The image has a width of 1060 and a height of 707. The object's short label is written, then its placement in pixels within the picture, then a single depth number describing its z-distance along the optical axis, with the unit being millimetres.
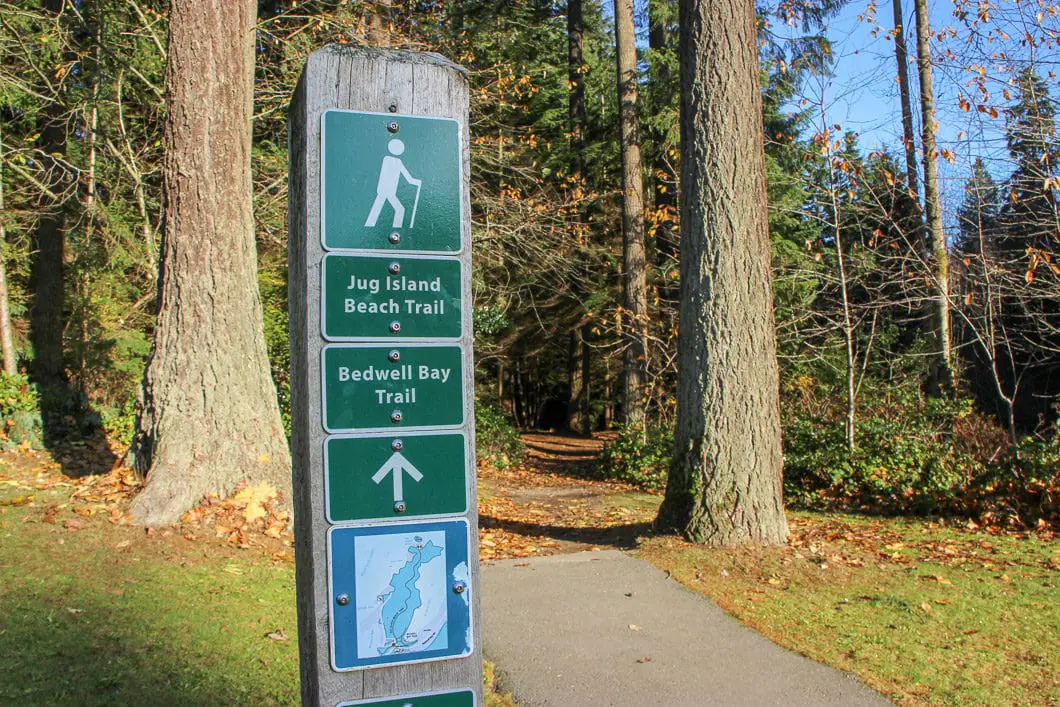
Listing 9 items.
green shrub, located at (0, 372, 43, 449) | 10930
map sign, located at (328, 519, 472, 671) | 2462
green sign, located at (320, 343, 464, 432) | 2463
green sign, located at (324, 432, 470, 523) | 2463
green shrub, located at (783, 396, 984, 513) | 10969
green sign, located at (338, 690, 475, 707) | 2494
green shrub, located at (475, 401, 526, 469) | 18031
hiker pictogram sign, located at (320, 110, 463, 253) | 2486
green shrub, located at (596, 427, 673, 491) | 15922
